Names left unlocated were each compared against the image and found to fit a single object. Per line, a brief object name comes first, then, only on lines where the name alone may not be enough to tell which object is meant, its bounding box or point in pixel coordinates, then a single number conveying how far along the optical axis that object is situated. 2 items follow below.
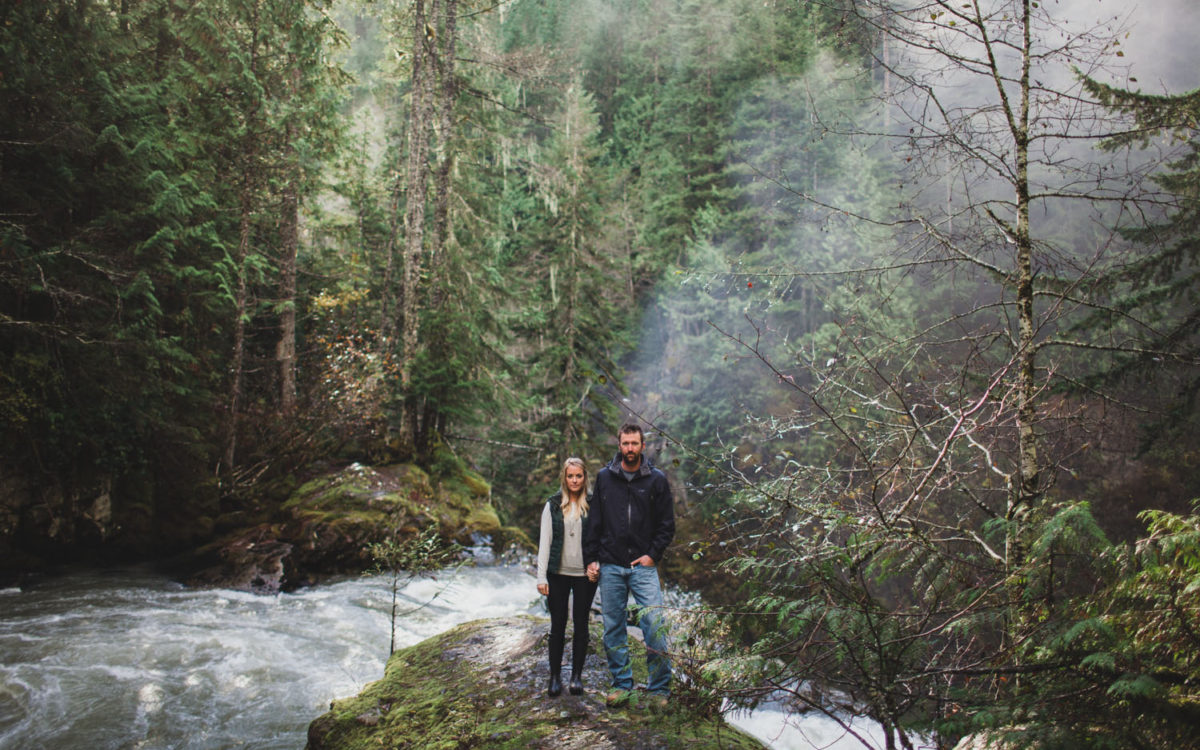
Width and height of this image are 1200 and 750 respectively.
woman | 4.75
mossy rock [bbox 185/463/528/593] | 10.11
